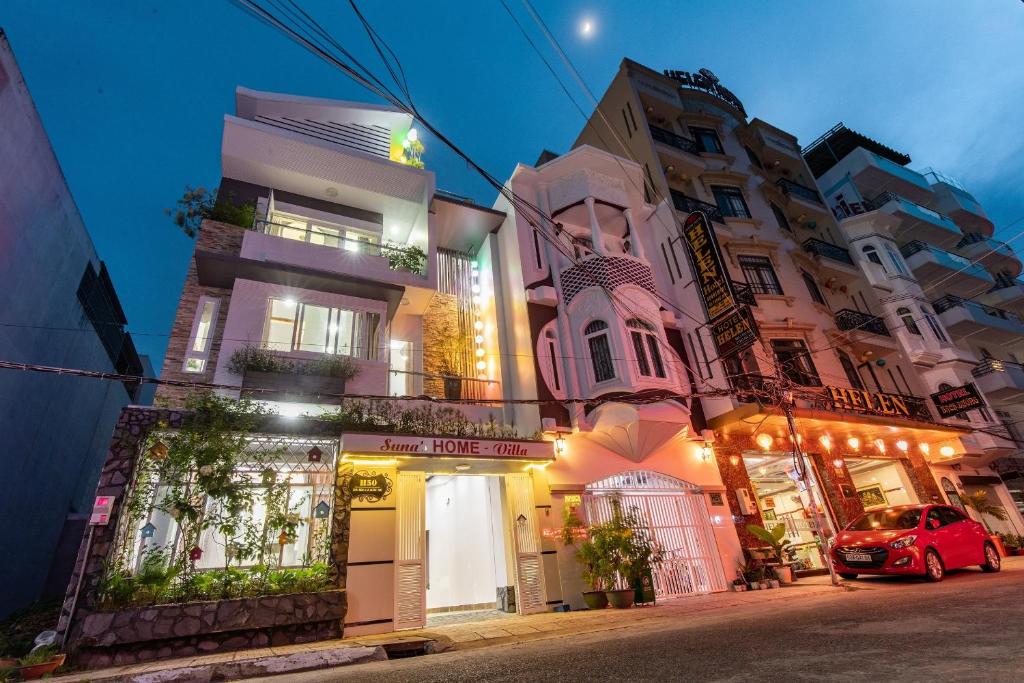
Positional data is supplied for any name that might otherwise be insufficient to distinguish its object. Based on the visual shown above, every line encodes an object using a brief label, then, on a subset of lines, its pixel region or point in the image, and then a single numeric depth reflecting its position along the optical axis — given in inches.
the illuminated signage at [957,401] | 741.3
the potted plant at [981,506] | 779.5
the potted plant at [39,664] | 254.2
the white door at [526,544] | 435.8
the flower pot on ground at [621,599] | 426.9
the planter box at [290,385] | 445.1
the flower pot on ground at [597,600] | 434.5
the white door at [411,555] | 389.7
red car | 407.2
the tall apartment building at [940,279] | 858.1
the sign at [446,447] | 401.7
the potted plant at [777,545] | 539.5
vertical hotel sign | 585.0
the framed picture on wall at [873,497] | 762.8
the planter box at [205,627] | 289.3
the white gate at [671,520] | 515.2
